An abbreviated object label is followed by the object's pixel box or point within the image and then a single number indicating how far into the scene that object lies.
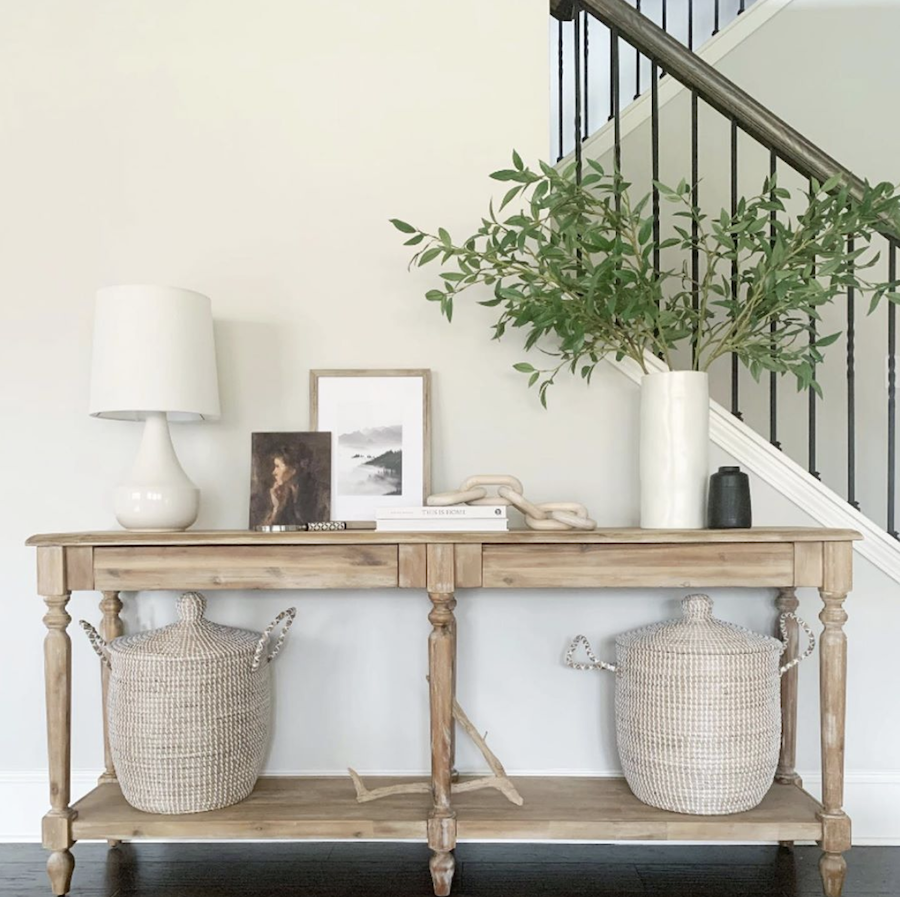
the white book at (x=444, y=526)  1.78
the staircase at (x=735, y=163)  2.08
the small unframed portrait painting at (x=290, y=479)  1.93
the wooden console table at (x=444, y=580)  1.71
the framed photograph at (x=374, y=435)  2.07
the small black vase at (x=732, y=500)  1.78
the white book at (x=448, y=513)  1.79
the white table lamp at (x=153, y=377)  1.81
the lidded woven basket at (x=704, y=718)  1.76
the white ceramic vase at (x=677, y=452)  1.85
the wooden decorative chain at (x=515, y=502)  1.84
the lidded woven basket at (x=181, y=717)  1.78
